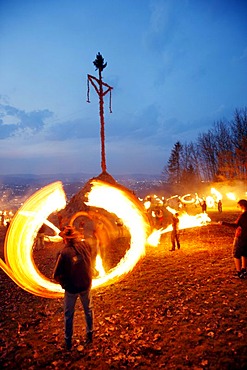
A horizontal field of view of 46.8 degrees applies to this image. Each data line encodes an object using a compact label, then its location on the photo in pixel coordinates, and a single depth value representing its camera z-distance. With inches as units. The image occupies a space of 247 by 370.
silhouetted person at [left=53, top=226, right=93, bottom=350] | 222.8
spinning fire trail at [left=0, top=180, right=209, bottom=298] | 377.7
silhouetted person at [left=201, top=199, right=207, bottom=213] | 1011.9
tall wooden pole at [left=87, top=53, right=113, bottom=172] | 820.6
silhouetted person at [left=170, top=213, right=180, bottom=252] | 578.2
